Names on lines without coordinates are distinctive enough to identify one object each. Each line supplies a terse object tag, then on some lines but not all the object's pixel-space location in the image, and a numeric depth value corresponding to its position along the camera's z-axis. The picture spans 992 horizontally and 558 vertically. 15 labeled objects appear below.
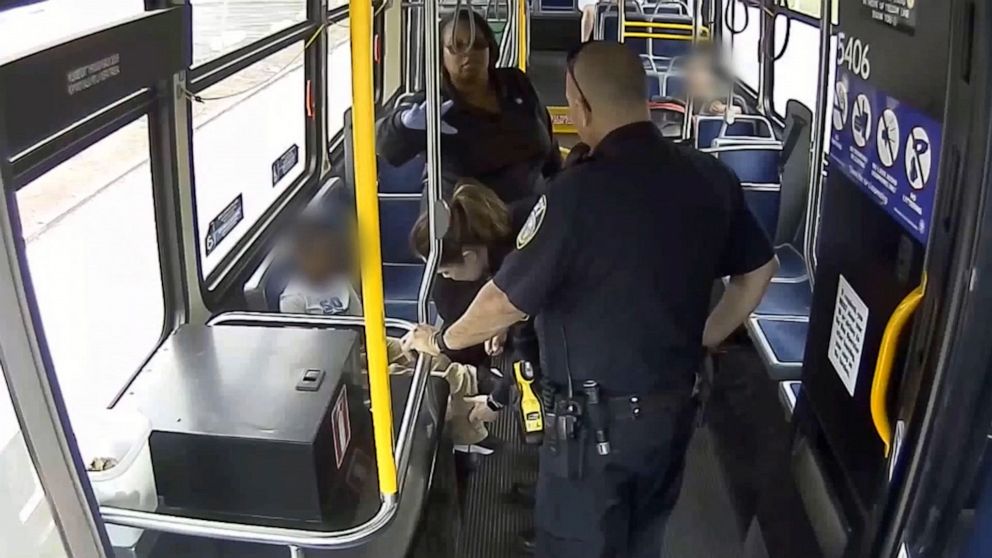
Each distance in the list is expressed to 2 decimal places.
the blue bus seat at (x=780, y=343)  3.23
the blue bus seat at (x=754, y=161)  4.62
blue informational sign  1.38
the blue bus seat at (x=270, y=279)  2.95
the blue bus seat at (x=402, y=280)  3.88
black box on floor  1.50
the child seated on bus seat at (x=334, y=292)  1.99
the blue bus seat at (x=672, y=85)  7.59
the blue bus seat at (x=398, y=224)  4.12
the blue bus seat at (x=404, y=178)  4.32
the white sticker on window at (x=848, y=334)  1.68
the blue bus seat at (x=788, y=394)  2.49
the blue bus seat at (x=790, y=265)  4.02
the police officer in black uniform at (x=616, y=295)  2.03
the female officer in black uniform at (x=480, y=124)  3.20
